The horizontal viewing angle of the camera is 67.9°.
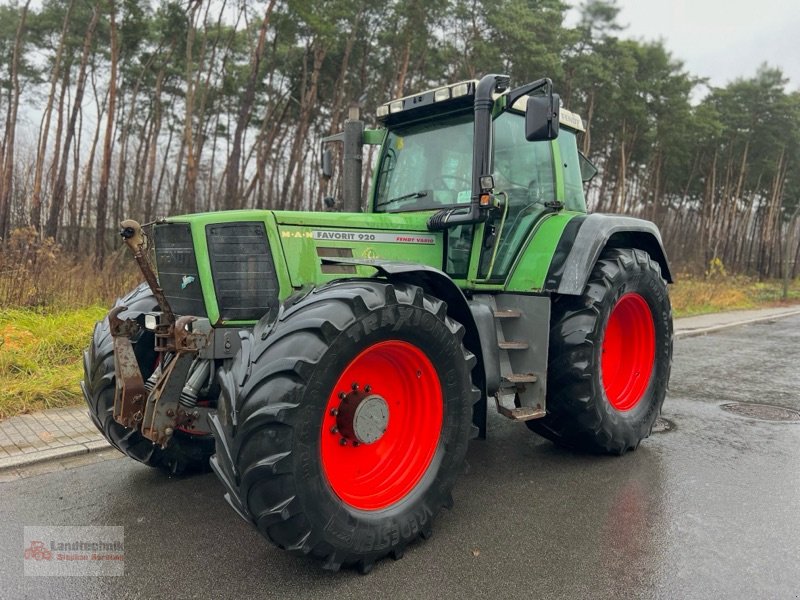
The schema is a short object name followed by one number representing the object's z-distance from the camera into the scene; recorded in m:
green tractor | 2.62
